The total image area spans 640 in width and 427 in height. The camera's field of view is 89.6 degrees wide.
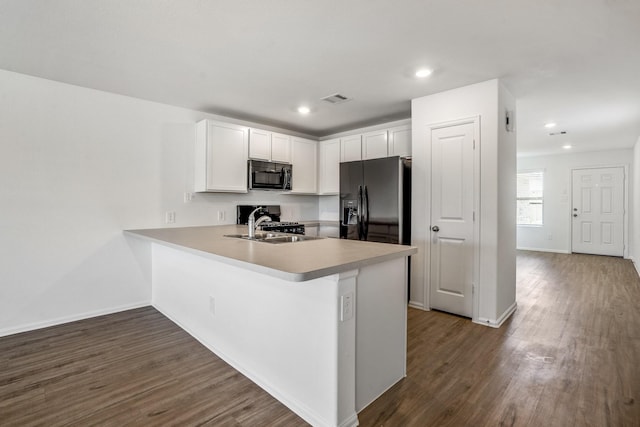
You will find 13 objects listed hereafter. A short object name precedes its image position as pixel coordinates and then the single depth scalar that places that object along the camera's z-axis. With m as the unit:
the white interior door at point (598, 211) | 6.72
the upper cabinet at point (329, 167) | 4.78
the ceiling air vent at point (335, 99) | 3.43
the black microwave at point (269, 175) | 4.15
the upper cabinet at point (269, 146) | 4.19
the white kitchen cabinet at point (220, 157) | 3.78
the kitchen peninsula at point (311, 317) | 1.59
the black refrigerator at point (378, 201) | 3.53
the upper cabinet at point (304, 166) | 4.71
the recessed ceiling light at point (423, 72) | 2.77
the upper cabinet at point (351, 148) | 4.51
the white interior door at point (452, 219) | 3.12
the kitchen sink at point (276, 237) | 2.73
